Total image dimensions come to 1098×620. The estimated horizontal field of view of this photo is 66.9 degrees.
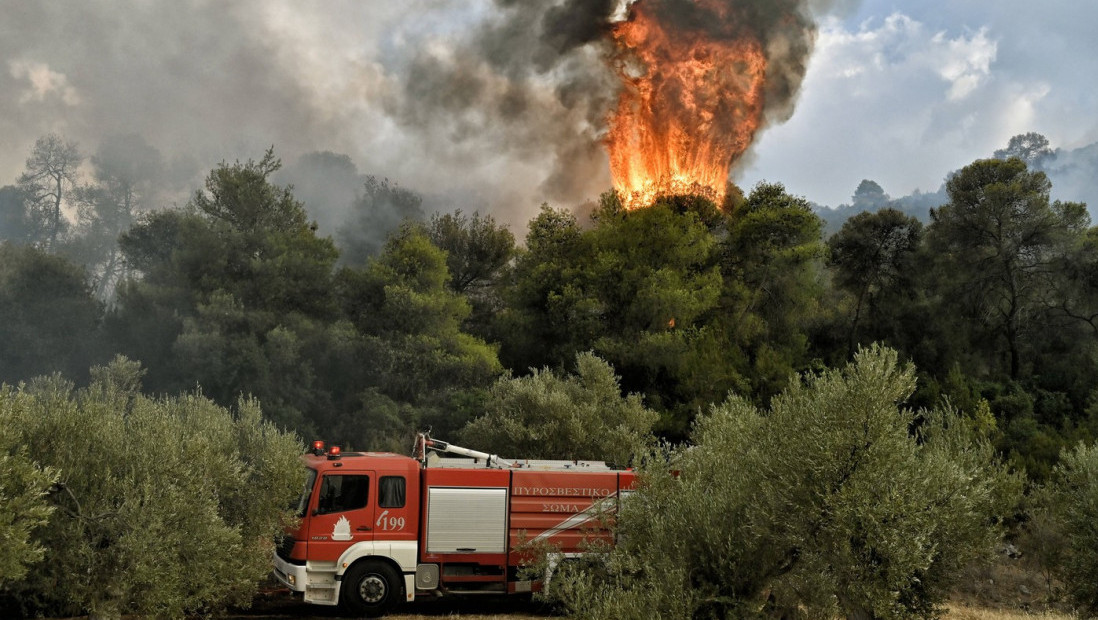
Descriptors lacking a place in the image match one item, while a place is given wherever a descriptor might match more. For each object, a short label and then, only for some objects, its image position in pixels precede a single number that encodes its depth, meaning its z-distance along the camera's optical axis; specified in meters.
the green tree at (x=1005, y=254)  57.91
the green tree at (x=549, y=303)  58.94
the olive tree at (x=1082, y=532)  21.61
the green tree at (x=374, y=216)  112.69
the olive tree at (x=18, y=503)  15.07
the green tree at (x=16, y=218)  134.38
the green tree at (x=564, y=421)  36.91
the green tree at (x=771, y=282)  59.56
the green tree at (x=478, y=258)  74.69
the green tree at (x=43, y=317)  66.62
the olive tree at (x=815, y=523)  14.29
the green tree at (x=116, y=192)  136.75
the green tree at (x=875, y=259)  62.66
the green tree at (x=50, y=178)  136.75
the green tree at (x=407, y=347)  55.97
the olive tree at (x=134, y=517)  17.67
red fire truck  22.62
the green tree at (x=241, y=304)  59.75
